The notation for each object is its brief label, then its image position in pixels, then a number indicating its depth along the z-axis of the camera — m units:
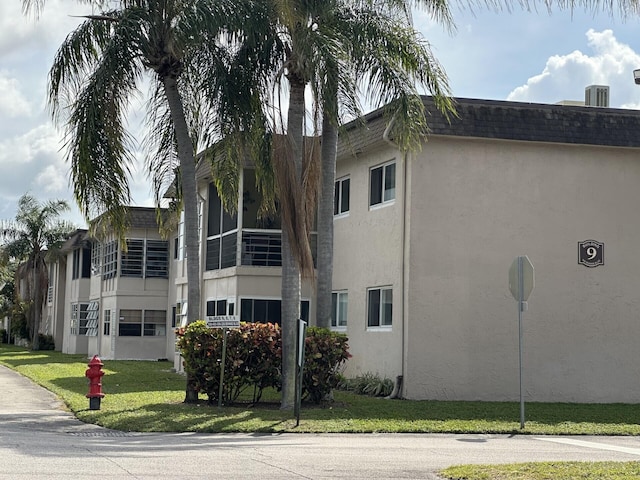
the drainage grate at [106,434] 14.45
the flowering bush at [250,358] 17.91
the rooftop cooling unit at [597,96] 24.66
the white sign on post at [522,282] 15.62
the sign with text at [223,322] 17.25
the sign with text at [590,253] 21.52
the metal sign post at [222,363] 17.28
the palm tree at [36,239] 51.03
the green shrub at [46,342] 53.43
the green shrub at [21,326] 58.44
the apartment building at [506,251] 20.84
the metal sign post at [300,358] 15.24
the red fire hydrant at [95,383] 17.48
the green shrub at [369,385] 21.22
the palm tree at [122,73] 17.12
